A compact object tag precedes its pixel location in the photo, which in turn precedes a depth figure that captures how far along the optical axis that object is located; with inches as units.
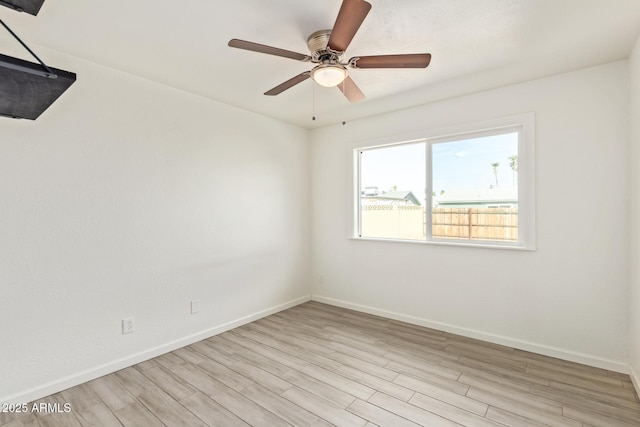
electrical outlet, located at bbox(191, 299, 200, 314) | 123.0
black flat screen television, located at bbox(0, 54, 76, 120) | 49.3
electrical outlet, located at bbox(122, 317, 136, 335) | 103.9
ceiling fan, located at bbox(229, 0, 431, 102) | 61.6
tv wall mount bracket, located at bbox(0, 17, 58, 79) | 47.6
